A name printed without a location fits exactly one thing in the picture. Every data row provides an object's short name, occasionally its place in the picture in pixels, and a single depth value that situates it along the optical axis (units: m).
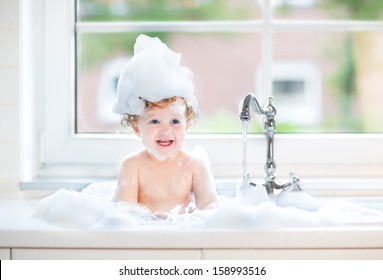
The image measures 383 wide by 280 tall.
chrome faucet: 2.27
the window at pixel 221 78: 2.50
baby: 2.22
